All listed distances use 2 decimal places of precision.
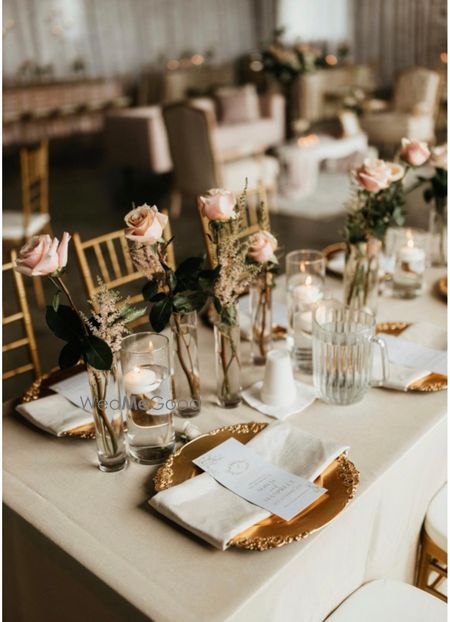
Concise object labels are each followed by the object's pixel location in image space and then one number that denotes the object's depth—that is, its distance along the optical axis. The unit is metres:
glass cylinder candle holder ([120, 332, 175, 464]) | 1.25
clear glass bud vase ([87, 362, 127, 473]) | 1.19
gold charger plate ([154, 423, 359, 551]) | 1.07
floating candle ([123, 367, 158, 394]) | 1.24
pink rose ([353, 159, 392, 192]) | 1.69
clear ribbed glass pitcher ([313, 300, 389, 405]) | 1.43
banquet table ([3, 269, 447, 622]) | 1.00
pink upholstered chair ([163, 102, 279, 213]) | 5.16
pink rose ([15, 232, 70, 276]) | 1.11
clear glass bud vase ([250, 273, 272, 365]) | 1.67
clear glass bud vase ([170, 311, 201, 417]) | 1.41
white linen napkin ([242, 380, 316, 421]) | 1.45
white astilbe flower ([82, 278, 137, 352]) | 1.14
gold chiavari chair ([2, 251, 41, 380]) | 1.76
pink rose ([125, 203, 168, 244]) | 1.24
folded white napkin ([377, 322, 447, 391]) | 1.52
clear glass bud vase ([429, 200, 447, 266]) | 2.27
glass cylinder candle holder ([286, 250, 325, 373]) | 1.65
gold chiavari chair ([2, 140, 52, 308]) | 3.75
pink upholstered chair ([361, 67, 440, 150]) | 7.64
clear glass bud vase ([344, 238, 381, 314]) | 1.82
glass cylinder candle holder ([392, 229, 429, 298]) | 2.01
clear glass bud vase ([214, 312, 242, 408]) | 1.43
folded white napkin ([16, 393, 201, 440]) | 1.38
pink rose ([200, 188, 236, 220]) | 1.31
